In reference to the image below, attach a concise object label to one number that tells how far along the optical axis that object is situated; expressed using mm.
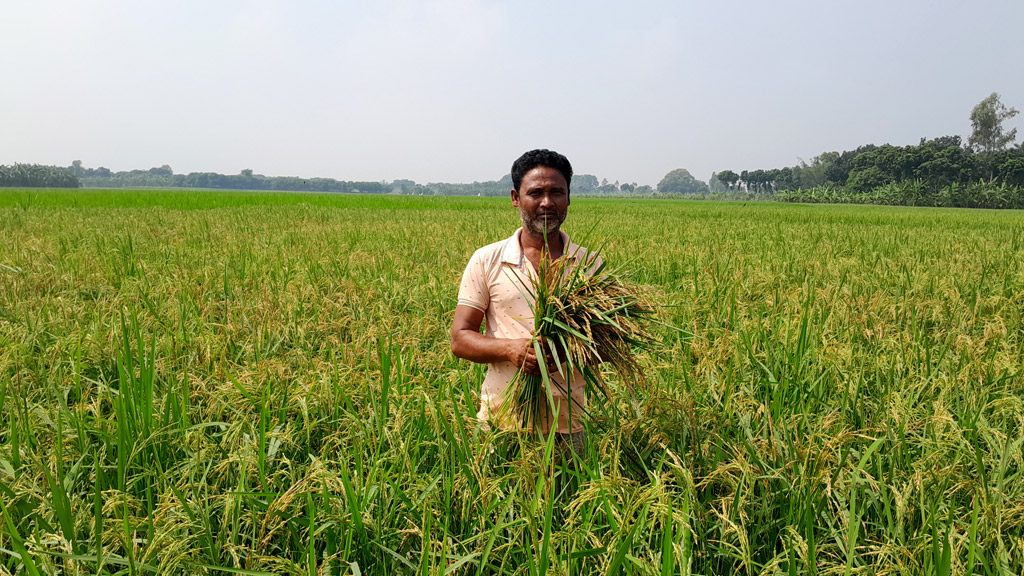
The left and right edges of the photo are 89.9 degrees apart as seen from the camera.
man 1835
